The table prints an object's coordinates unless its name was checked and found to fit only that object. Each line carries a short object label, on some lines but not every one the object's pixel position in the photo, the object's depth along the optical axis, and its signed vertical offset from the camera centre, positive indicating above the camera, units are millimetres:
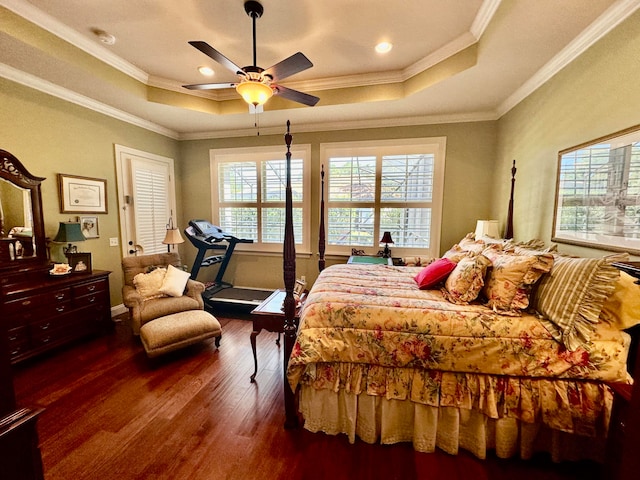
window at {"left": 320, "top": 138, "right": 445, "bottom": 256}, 3754 +341
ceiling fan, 1913 +1108
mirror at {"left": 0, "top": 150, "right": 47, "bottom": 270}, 2496 -31
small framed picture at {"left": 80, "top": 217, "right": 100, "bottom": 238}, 3219 -155
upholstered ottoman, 2436 -1129
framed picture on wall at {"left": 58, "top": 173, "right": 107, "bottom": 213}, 3004 +249
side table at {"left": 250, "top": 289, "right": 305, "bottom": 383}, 2137 -843
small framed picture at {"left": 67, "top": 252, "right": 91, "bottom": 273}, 2924 -535
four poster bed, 1390 -812
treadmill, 3752 -770
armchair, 2756 -955
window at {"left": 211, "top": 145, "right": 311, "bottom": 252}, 4215 +378
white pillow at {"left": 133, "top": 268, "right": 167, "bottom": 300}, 3004 -799
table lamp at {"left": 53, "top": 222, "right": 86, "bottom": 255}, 2812 -204
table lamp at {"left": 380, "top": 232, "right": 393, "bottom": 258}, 3697 -352
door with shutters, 3693 +250
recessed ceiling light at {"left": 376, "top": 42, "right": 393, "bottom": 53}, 2480 +1637
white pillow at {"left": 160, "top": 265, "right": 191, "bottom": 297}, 3061 -793
